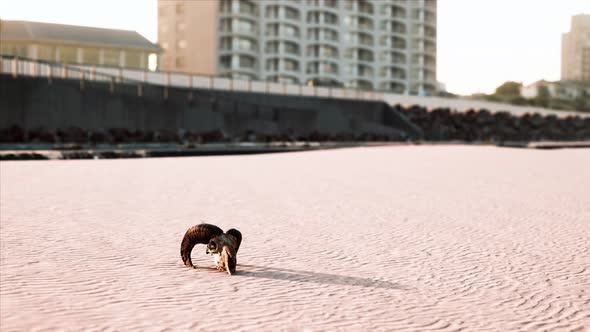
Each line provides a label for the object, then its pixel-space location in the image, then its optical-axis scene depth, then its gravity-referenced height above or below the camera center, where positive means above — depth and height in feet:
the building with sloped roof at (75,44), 196.95 +26.44
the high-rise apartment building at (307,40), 260.42 +39.10
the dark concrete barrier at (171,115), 101.09 +3.53
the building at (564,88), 411.75 +29.32
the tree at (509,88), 428.85 +30.58
